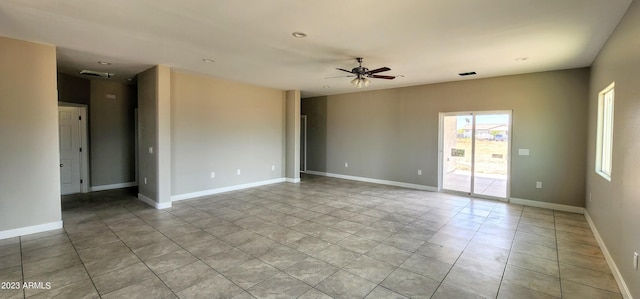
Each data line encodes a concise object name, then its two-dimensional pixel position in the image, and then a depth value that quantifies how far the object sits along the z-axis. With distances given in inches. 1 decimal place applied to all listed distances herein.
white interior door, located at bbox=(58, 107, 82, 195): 248.5
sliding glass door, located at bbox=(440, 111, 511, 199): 237.3
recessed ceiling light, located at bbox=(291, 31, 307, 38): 135.3
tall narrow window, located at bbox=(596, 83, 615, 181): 152.9
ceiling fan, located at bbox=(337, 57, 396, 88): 179.2
